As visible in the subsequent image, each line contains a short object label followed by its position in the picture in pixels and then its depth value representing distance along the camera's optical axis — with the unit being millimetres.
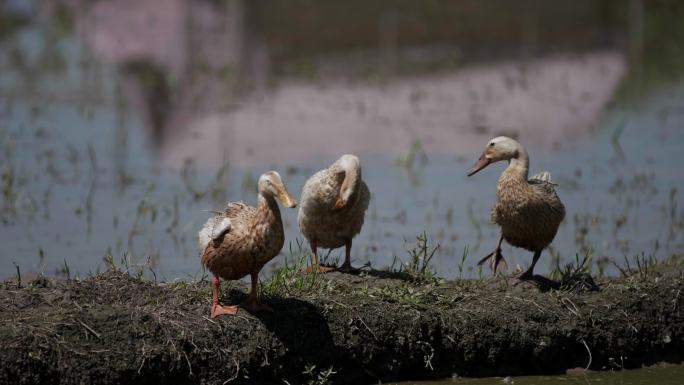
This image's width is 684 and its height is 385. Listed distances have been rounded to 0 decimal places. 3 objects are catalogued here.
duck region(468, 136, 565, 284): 16547
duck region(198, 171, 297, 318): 13695
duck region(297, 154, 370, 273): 16250
